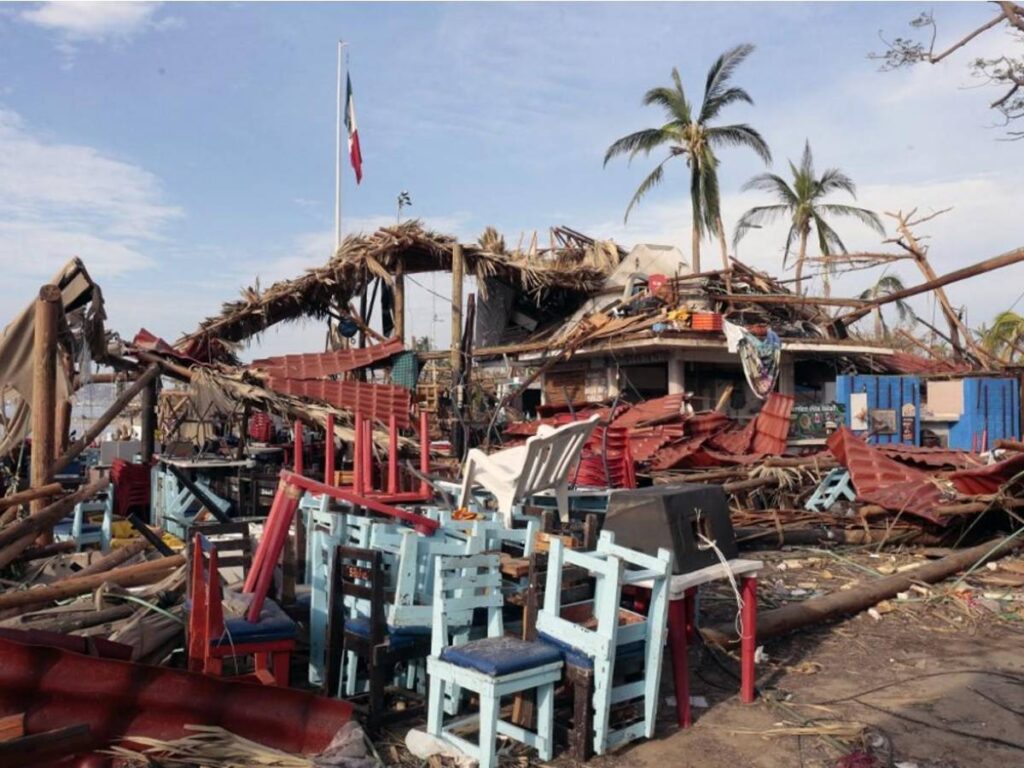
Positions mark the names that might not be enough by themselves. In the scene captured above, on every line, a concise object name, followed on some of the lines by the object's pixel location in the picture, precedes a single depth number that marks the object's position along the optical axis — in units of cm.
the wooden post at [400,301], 1492
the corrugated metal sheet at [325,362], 1343
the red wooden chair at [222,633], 455
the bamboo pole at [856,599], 662
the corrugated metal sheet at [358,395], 1259
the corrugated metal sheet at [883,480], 1038
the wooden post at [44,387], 740
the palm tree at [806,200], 3444
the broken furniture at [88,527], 823
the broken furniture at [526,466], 628
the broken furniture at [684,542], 523
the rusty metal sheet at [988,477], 973
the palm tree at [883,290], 2032
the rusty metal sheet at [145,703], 392
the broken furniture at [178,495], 983
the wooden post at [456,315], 1428
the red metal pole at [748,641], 544
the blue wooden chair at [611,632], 454
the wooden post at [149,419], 1294
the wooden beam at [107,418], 782
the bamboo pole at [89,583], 545
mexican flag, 2412
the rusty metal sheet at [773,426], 1393
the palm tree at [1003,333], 2395
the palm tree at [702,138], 2725
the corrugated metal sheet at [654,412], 1413
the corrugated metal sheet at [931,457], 1190
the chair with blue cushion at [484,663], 425
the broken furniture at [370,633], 482
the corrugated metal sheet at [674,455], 1302
